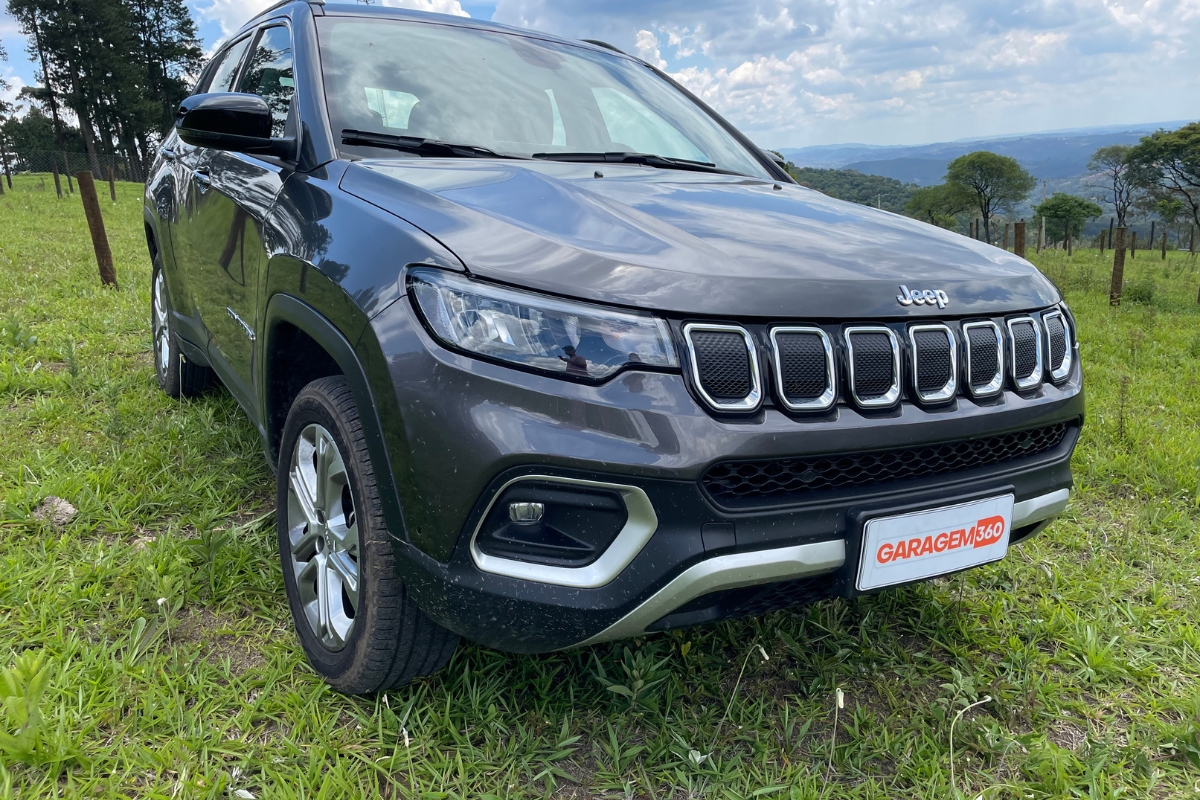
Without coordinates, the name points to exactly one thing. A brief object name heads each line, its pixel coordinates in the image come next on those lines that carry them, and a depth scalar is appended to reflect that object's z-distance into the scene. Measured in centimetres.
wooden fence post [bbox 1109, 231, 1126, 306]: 895
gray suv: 141
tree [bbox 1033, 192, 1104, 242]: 6469
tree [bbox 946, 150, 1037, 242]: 7269
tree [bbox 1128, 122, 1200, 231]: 5022
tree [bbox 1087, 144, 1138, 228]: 5772
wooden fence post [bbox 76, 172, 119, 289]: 713
